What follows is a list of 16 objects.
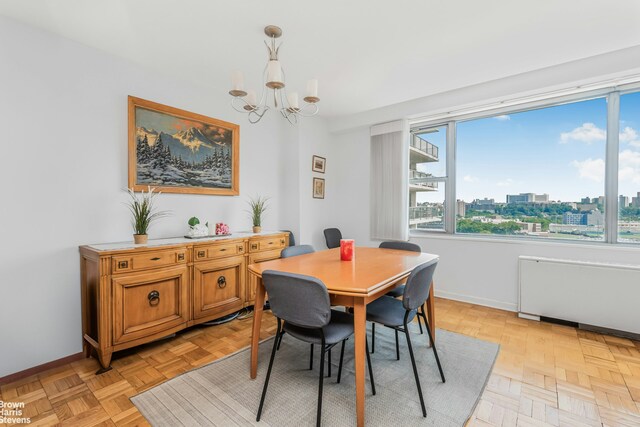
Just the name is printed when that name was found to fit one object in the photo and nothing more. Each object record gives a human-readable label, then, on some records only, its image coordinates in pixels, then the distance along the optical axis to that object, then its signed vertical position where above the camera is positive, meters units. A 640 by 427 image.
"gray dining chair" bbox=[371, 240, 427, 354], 2.31 -0.39
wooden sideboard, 2.11 -0.69
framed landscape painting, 2.68 +0.63
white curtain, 3.94 +0.42
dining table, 1.49 -0.41
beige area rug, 1.62 -1.21
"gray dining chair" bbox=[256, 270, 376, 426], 1.45 -0.54
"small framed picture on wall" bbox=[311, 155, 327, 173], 4.33 +0.72
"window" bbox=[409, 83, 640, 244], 2.86 +0.48
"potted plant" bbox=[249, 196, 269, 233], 3.53 +0.00
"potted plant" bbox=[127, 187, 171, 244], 2.46 -0.03
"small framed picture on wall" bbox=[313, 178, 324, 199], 4.36 +0.34
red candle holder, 2.22 -0.32
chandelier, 1.84 +0.87
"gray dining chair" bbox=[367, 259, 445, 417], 1.66 -0.66
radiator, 2.58 -0.82
